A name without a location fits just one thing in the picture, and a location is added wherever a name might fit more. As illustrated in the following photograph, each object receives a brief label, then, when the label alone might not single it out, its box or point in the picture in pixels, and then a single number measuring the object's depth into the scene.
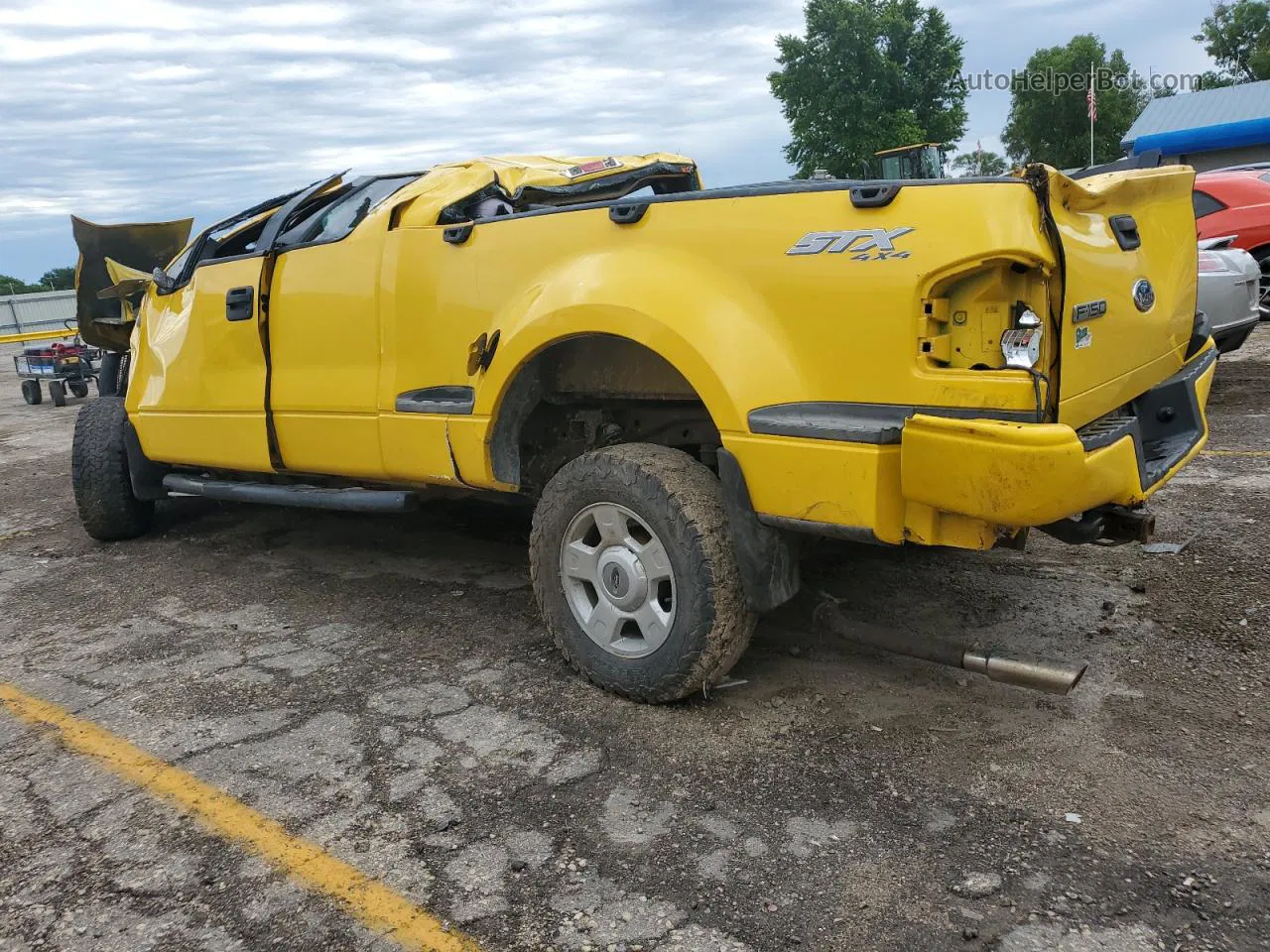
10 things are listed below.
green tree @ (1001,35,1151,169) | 48.28
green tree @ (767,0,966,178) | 40.91
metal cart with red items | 14.58
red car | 9.56
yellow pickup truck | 2.61
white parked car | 7.07
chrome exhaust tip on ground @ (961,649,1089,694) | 2.88
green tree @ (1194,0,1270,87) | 50.44
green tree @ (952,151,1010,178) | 47.53
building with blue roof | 26.53
